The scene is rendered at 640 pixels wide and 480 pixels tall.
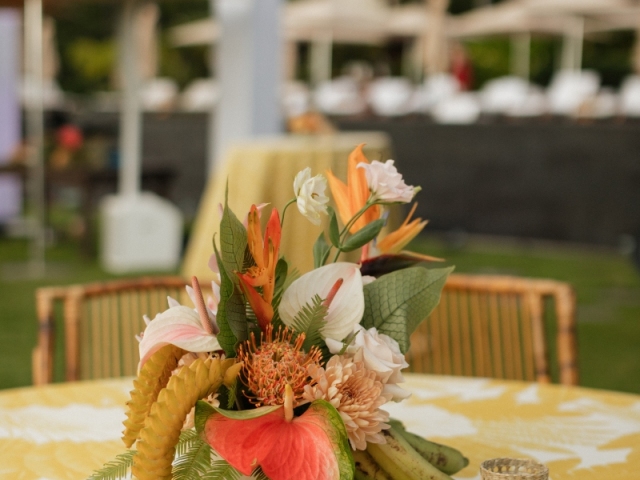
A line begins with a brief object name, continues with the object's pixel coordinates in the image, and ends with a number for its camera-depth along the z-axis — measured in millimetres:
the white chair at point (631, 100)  10531
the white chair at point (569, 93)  10664
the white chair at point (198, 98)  13620
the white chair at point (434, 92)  11234
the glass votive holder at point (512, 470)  826
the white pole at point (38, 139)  5750
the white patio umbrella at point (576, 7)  10930
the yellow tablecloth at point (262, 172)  3207
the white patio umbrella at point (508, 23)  13141
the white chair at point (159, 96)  13180
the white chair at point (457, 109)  10281
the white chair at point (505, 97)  11492
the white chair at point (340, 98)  11569
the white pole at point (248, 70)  5430
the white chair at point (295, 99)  12213
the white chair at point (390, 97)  11742
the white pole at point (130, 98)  6730
